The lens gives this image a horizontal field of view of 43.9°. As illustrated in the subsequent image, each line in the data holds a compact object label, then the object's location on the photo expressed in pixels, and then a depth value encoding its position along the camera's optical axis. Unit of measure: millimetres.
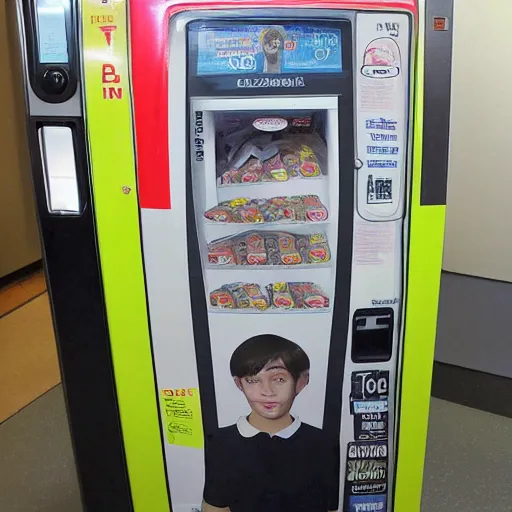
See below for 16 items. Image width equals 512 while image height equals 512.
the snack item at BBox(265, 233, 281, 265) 1202
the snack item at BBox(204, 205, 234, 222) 1174
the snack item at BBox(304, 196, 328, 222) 1167
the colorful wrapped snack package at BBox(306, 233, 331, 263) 1191
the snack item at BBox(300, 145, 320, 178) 1184
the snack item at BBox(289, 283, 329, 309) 1215
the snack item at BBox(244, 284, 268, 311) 1214
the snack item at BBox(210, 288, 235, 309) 1208
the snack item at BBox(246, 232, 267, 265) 1200
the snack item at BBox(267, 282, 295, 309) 1215
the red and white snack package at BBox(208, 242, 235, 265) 1189
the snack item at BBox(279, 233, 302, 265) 1202
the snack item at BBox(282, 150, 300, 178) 1190
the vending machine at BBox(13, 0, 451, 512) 1055
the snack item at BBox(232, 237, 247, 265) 1200
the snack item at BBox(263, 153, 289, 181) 1189
